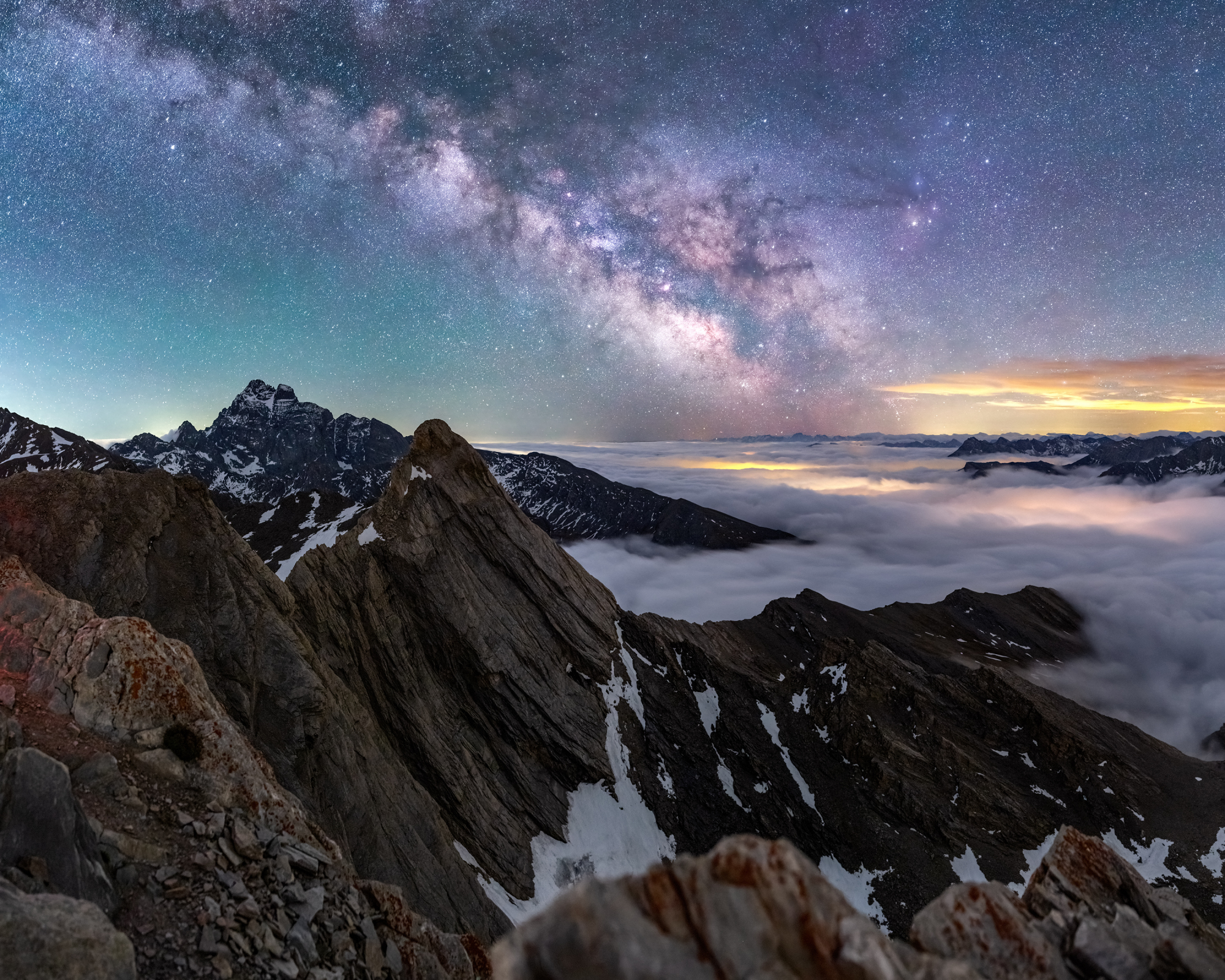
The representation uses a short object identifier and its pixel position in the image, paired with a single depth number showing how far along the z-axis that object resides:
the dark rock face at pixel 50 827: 12.98
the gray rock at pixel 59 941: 10.30
